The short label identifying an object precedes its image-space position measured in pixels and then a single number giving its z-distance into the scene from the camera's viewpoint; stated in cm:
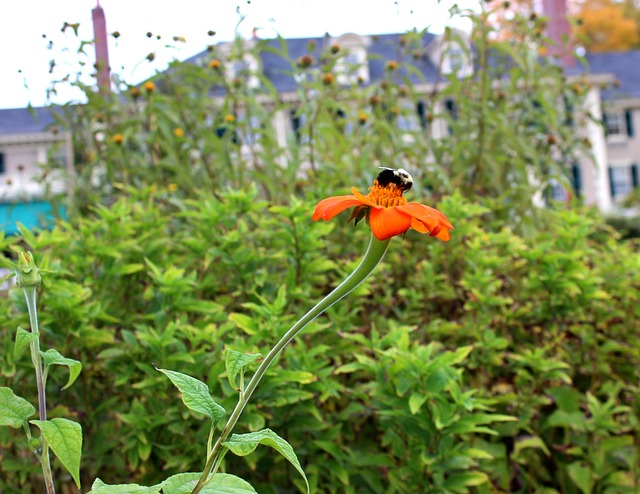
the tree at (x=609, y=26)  2805
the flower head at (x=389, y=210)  83
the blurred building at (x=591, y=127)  2044
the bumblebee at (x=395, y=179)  94
